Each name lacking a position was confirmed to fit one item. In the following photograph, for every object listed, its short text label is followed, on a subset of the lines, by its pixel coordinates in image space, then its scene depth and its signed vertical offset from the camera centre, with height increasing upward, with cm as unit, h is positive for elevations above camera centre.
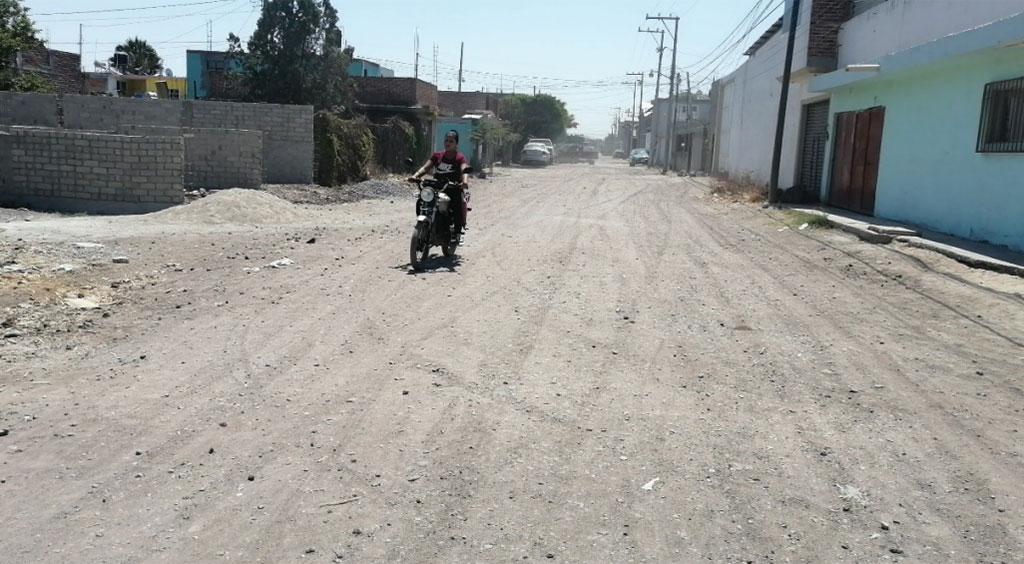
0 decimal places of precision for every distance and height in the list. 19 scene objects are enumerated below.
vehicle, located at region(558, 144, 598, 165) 9675 +188
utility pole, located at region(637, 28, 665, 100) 6656 +993
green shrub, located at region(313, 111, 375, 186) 2350 +20
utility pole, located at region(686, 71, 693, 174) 5950 +217
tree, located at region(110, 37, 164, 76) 5272 +552
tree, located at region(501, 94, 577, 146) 7350 +486
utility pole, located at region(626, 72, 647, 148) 10669 +723
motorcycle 1059 -75
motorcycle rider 1112 -8
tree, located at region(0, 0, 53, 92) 2706 +307
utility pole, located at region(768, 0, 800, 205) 2142 +170
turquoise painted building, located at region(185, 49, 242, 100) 3738 +385
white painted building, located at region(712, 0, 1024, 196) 1606 +321
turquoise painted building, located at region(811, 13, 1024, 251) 1253 +108
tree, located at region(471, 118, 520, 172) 4403 +170
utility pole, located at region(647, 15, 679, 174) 5906 +609
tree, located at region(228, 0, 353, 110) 3303 +383
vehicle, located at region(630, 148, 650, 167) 7688 +156
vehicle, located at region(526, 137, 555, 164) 6619 +197
